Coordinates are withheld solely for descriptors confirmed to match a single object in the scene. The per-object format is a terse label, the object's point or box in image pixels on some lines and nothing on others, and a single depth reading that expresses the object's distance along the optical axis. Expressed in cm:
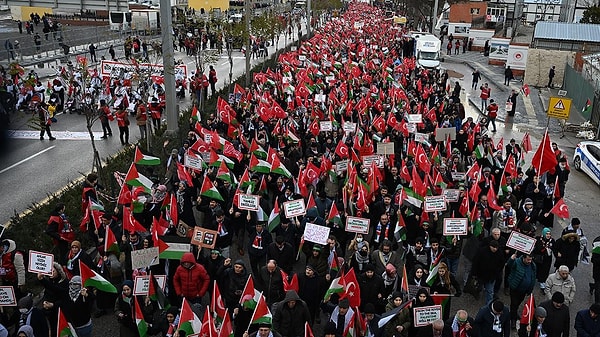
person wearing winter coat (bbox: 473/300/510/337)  761
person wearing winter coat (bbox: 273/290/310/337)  779
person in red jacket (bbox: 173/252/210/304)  849
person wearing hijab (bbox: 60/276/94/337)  788
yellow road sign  2133
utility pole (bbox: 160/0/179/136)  1725
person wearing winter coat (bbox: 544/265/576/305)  873
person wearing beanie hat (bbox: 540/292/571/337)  779
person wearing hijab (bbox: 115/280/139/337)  783
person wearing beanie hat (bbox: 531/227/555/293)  1005
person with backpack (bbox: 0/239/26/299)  898
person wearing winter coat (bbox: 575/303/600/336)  771
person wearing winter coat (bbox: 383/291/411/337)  782
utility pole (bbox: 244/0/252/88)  2571
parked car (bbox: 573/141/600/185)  1777
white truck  3897
